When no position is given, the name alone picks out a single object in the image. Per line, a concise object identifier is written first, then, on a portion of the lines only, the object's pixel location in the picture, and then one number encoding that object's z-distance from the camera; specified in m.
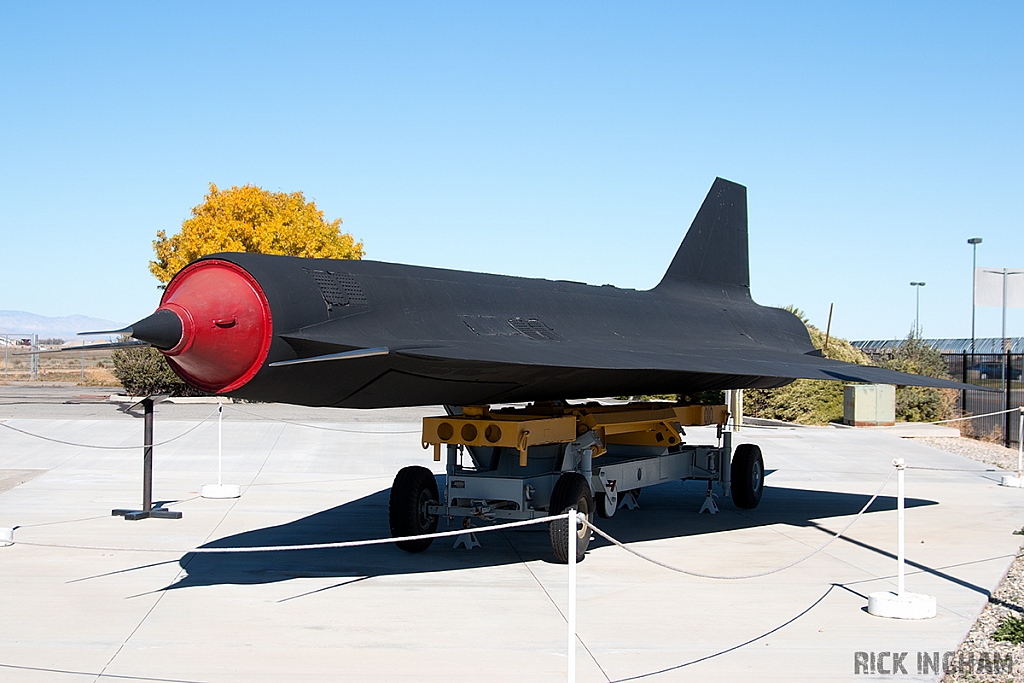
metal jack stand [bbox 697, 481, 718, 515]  11.54
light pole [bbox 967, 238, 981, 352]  16.33
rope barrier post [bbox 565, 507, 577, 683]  4.91
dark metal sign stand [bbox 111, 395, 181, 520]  10.12
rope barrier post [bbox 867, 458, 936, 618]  6.73
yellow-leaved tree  29.27
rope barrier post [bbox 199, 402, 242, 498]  11.70
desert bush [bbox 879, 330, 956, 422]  23.61
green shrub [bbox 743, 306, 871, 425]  23.94
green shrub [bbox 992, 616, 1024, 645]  6.20
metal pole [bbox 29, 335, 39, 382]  40.00
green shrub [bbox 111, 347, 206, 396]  29.84
